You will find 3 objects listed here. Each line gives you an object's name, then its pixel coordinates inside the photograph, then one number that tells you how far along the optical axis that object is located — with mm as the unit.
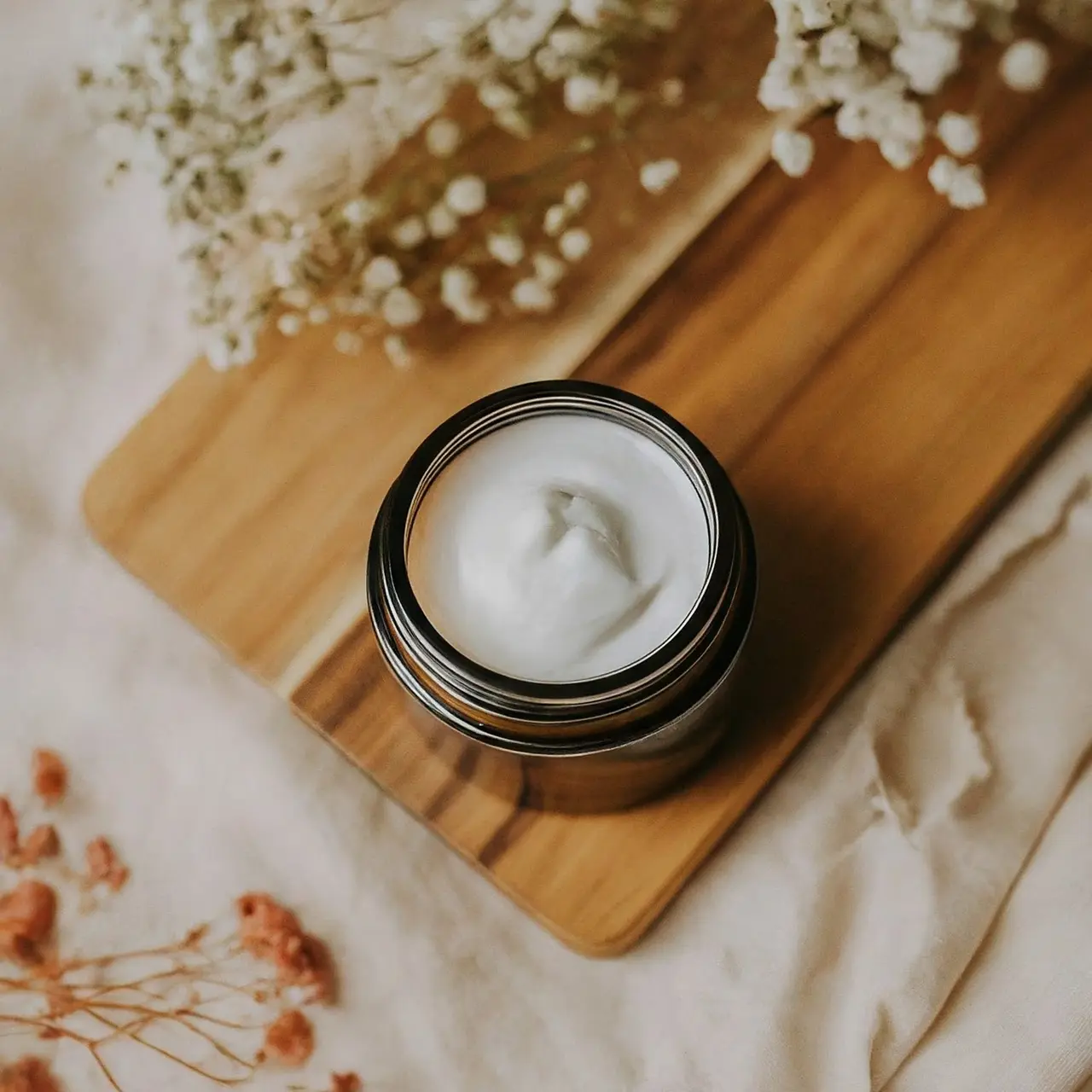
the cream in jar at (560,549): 495
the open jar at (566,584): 490
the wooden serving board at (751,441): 601
